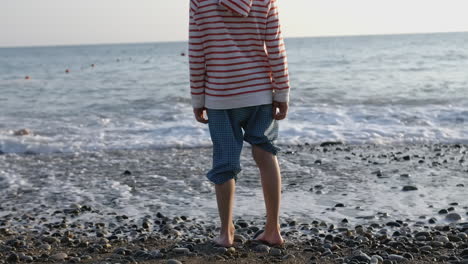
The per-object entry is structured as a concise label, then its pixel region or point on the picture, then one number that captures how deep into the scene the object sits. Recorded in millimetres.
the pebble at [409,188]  5469
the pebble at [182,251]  3750
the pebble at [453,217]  4453
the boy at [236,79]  3541
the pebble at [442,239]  3855
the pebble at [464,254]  3564
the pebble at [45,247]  3967
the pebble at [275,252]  3689
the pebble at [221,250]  3725
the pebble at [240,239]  3994
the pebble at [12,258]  3699
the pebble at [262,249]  3750
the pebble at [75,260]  3662
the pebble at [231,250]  3699
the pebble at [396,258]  3527
